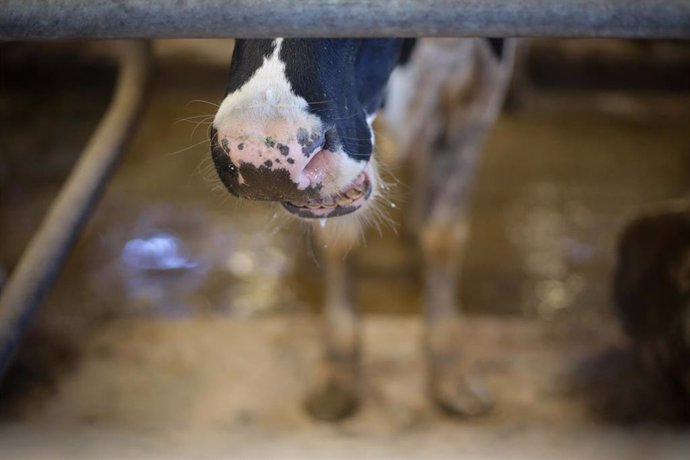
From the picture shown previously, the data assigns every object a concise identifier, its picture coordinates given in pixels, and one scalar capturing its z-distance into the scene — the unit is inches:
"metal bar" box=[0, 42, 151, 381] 52.9
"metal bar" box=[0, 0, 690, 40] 38.2
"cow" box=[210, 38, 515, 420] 47.7
